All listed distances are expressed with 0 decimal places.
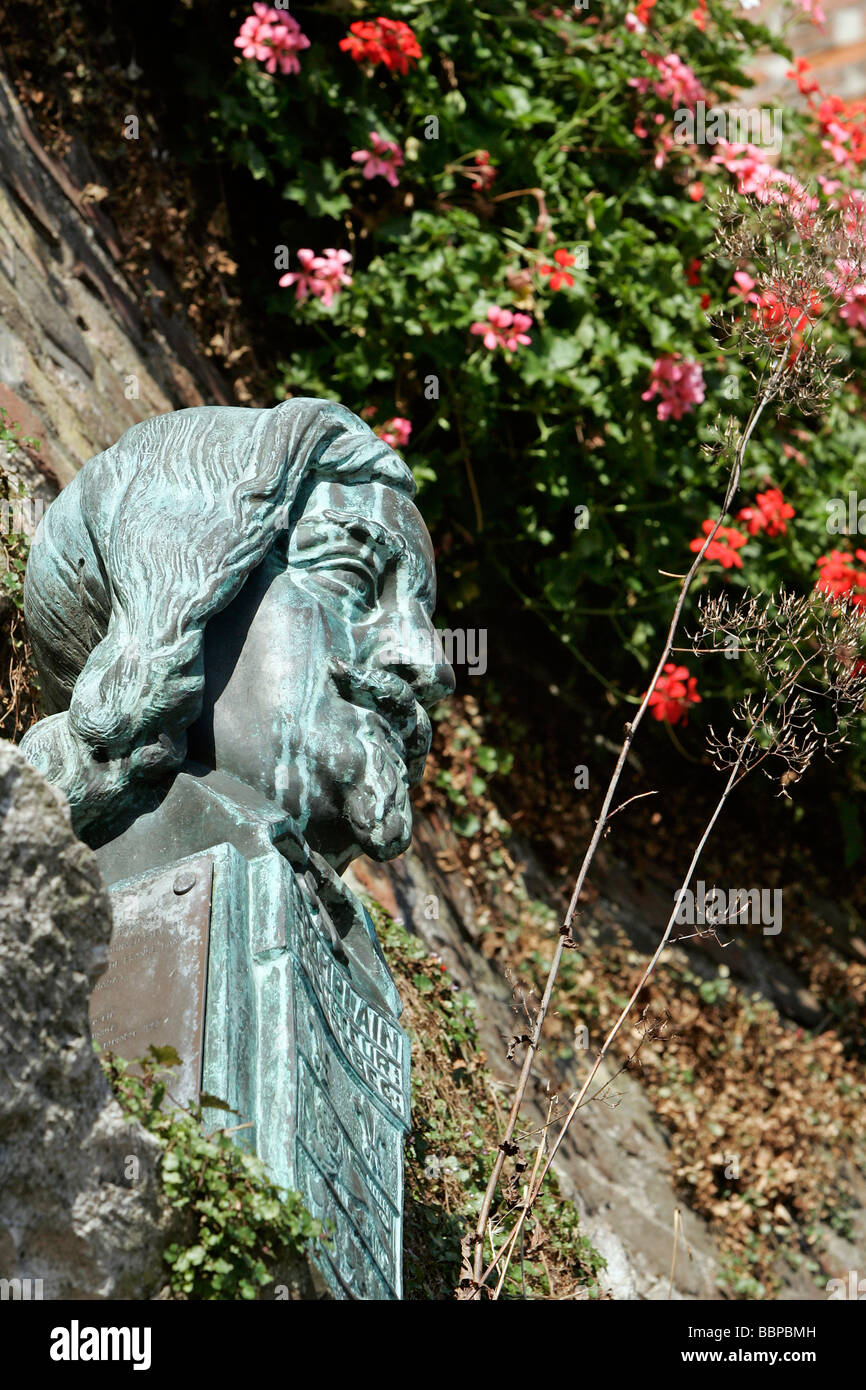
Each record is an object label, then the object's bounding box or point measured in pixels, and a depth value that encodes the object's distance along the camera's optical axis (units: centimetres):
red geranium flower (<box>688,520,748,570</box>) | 464
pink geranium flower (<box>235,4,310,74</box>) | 471
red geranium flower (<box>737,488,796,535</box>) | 495
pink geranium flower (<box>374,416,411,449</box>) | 473
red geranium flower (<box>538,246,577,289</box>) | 482
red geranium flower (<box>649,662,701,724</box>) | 493
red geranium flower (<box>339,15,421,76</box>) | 483
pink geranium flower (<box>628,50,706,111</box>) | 530
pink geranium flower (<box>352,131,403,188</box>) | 486
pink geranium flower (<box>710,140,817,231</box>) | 501
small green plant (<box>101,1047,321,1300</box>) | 176
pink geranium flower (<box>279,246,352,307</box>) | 479
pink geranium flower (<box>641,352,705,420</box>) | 492
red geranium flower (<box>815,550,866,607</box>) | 472
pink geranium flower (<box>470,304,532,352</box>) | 470
